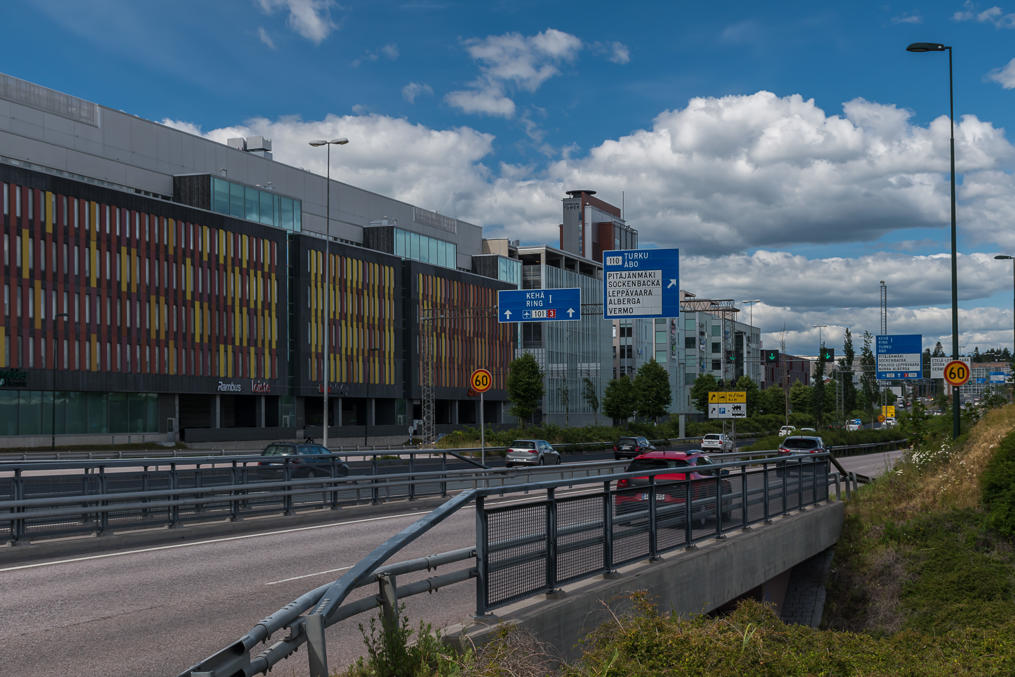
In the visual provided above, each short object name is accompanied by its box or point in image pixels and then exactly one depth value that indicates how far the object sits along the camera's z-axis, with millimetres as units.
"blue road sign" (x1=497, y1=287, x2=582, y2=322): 38656
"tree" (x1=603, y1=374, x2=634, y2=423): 103500
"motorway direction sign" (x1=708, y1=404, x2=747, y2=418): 47259
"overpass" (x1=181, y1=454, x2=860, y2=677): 5973
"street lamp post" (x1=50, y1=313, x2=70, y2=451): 61406
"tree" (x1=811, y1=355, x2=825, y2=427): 87488
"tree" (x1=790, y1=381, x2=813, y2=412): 149625
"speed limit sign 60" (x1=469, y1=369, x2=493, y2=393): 30669
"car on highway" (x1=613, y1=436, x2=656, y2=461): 53562
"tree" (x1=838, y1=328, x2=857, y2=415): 113375
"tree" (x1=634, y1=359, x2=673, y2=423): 102875
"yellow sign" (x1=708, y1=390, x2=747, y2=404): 49394
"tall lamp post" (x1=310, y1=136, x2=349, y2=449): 53188
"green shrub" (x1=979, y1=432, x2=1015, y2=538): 20797
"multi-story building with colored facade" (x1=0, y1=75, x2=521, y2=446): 64562
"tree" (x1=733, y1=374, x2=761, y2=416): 117312
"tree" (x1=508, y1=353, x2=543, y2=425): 89625
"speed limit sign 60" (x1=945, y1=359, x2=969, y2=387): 26409
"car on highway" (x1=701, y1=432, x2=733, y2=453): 63719
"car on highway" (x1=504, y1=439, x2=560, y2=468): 49406
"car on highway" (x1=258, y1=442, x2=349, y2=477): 21094
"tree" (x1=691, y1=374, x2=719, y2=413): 109869
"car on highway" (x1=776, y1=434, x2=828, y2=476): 39797
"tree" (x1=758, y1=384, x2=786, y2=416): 144375
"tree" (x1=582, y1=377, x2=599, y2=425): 113462
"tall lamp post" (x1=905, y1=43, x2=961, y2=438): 26875
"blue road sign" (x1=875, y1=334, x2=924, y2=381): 60812
